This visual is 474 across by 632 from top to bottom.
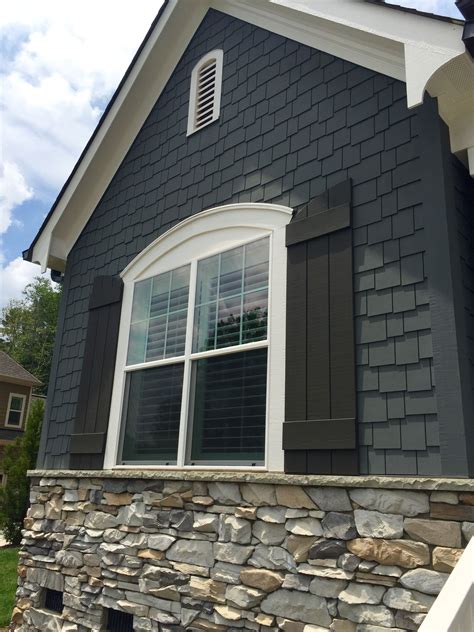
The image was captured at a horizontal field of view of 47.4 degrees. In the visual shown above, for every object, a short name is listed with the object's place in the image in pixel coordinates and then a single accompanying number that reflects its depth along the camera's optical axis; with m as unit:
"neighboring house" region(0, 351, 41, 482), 19.75
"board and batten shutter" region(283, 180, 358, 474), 3.54
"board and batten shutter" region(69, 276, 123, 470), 5.29
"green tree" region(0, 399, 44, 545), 11.41
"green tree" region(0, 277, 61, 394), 33.91
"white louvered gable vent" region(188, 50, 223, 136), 5.48
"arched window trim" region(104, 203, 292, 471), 3.97
